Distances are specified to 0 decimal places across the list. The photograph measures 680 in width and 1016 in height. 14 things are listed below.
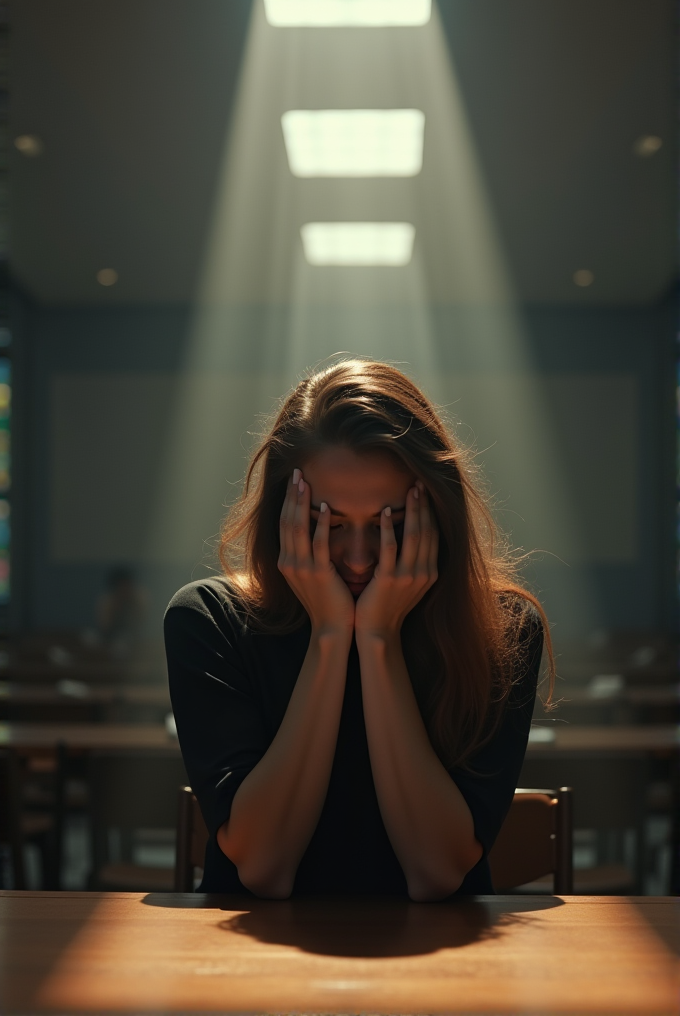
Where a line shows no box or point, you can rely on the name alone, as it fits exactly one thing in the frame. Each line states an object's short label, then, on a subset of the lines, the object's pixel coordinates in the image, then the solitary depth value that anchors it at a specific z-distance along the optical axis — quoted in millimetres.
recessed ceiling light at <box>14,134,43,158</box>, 6953
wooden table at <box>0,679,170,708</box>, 3832
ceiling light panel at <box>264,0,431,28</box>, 5074
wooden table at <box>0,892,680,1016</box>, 800
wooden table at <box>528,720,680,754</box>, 2871
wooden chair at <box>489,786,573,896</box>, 1470
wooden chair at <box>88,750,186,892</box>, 2381
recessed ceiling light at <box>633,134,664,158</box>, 6945
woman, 1165
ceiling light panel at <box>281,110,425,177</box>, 6414
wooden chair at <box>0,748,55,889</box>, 2807
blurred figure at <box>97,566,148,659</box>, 7180
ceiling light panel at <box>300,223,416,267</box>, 8430
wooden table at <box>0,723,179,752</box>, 3037
